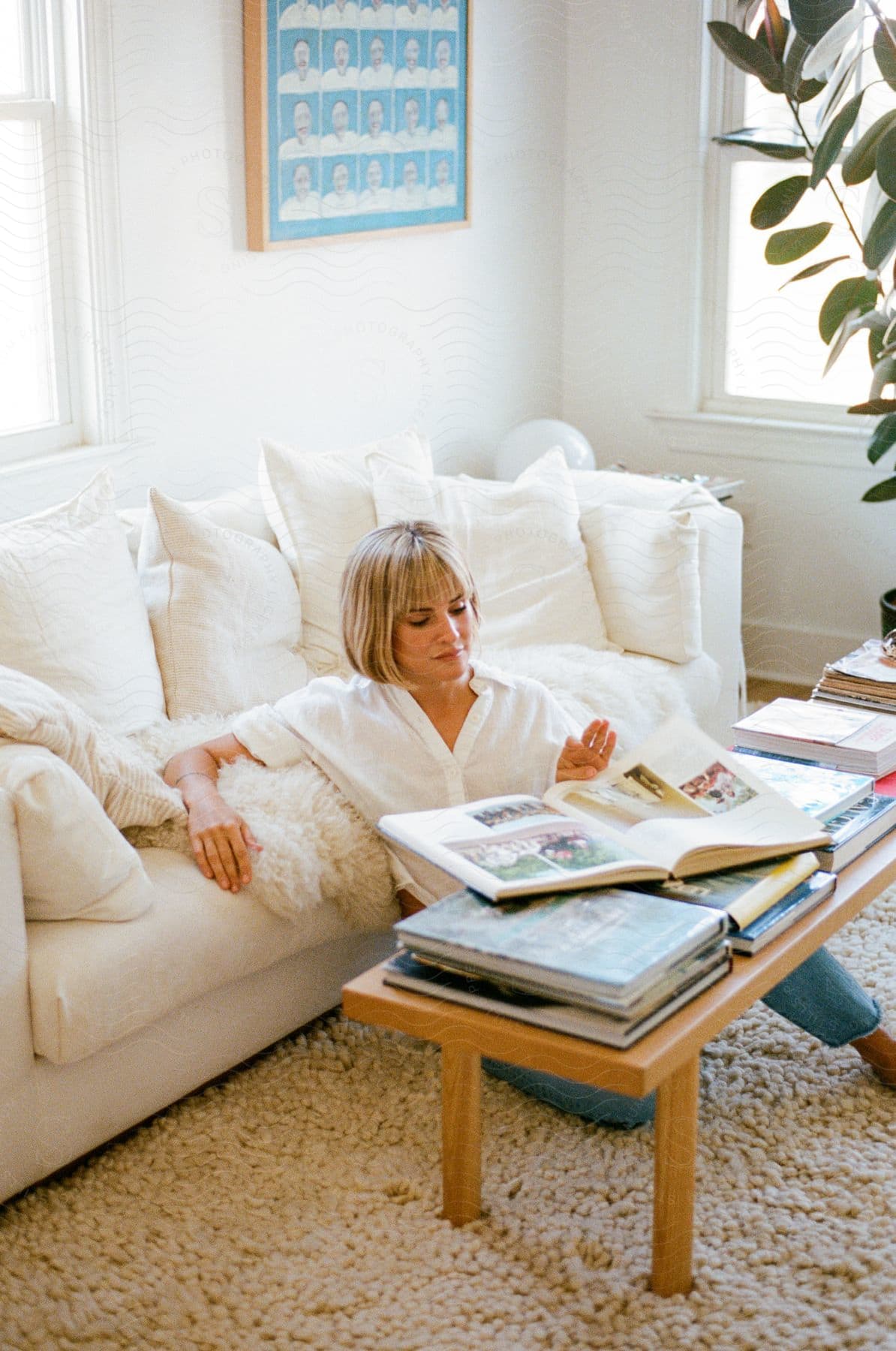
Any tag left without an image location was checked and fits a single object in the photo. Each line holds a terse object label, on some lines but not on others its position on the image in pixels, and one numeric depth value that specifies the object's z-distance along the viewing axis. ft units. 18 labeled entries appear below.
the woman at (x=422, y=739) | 6.64
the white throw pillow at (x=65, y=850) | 5.98
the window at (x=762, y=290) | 12.41
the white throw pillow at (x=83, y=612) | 7.55
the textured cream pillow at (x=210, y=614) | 8.36
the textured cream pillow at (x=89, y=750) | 6.30
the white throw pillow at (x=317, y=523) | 9.24
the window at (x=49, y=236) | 8.68
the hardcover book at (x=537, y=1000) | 4.86
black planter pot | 11.53
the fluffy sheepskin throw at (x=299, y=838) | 6.74
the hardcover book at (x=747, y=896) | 5.46
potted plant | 9.44
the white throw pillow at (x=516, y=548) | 9.72
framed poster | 9.92
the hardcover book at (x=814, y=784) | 6.40
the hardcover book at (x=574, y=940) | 4.87
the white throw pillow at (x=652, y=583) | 9.77
